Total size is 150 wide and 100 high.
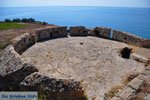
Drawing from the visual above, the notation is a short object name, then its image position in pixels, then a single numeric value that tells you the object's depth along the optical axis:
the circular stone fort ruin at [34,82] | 4.51
